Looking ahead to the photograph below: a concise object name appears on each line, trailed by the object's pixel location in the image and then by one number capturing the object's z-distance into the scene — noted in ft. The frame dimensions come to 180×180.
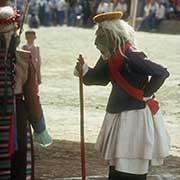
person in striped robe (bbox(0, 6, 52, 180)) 24.19
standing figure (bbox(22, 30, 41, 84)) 58.28
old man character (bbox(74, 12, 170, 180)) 26.95
